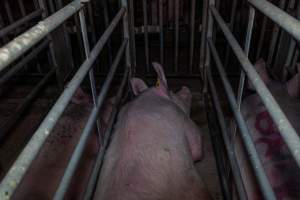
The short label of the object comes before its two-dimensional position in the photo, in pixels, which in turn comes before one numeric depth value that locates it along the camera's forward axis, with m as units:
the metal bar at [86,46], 1.72
